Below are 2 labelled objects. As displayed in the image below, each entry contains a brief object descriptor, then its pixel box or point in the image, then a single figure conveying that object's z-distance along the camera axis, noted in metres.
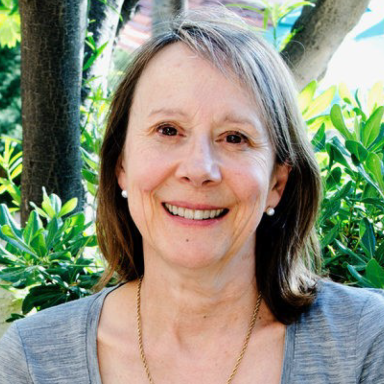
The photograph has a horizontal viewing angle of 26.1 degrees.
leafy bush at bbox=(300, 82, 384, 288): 2.39
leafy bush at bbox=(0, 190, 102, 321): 2.62
